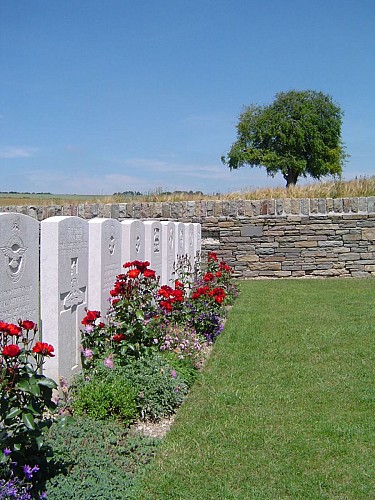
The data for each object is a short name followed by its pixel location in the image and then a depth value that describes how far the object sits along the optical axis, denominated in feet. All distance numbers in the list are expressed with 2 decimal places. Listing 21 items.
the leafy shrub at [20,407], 9.32
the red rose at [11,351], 9.26
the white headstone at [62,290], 15.52
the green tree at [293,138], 130.52
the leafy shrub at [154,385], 14.96
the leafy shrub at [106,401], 14.11
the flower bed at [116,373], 9.52
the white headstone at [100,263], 19.06
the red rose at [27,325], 10.03
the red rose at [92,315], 16.41
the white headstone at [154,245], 26.27
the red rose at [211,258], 38.78
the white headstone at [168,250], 29.58
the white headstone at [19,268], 12.62
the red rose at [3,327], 9.81
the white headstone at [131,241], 22.80
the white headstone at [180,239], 33.68
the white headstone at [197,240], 44.00
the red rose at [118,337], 16.94
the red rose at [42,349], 9.95
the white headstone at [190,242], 38.80
